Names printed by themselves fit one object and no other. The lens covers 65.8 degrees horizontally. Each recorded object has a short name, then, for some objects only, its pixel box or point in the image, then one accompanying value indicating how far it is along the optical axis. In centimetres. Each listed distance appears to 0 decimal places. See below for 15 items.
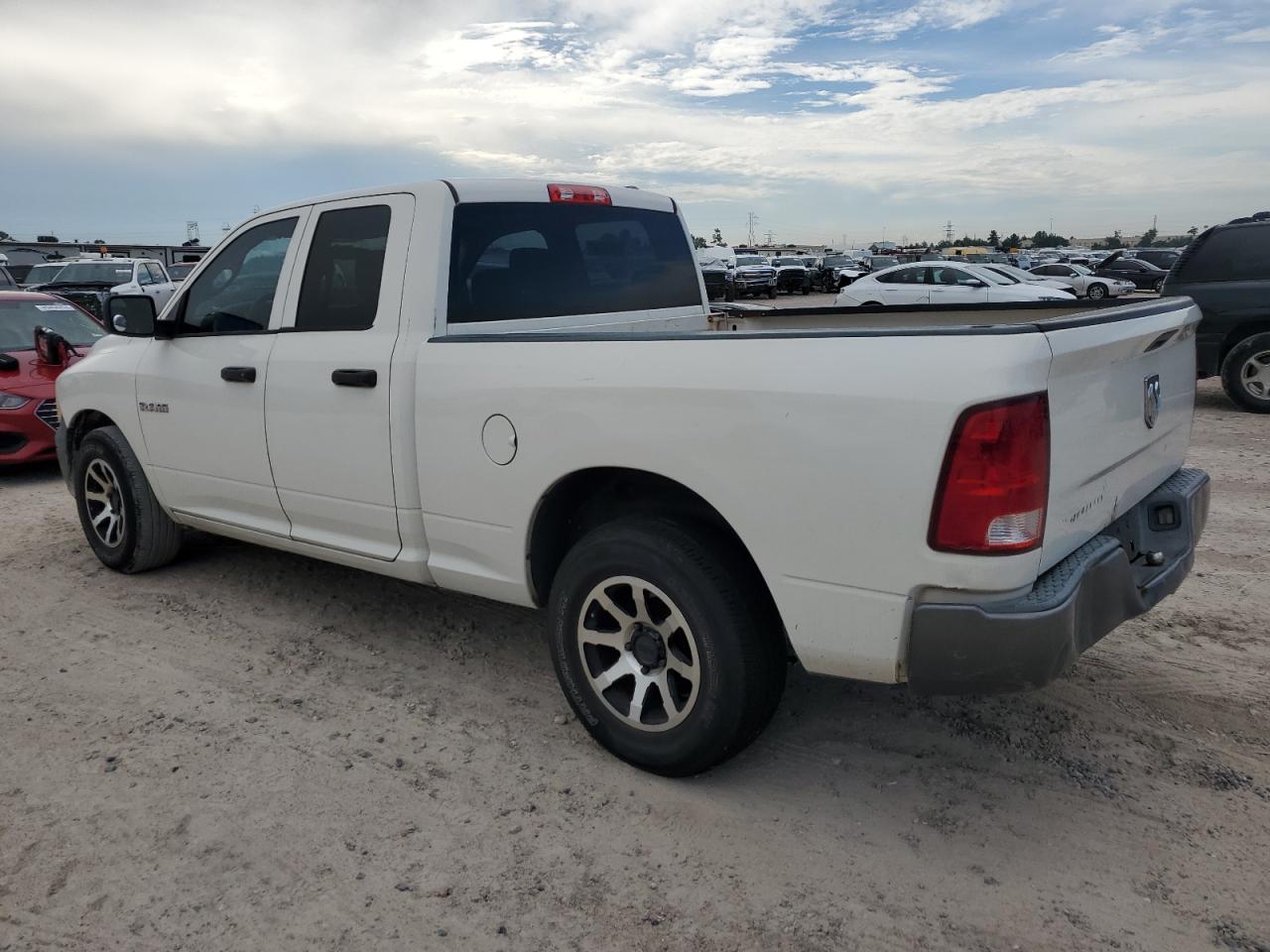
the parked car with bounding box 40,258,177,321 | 1830
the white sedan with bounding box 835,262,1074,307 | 1919
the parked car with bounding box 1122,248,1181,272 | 4121
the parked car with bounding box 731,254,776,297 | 3472
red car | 779
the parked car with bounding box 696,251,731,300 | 3027
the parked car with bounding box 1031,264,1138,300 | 2828
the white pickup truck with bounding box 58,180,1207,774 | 246
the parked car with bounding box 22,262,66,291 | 2007
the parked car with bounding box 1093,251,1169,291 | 3450
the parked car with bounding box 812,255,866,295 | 4112
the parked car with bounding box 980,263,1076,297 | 2136
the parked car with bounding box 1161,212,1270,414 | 968
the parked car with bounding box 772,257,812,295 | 4097
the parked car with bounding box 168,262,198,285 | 2278
